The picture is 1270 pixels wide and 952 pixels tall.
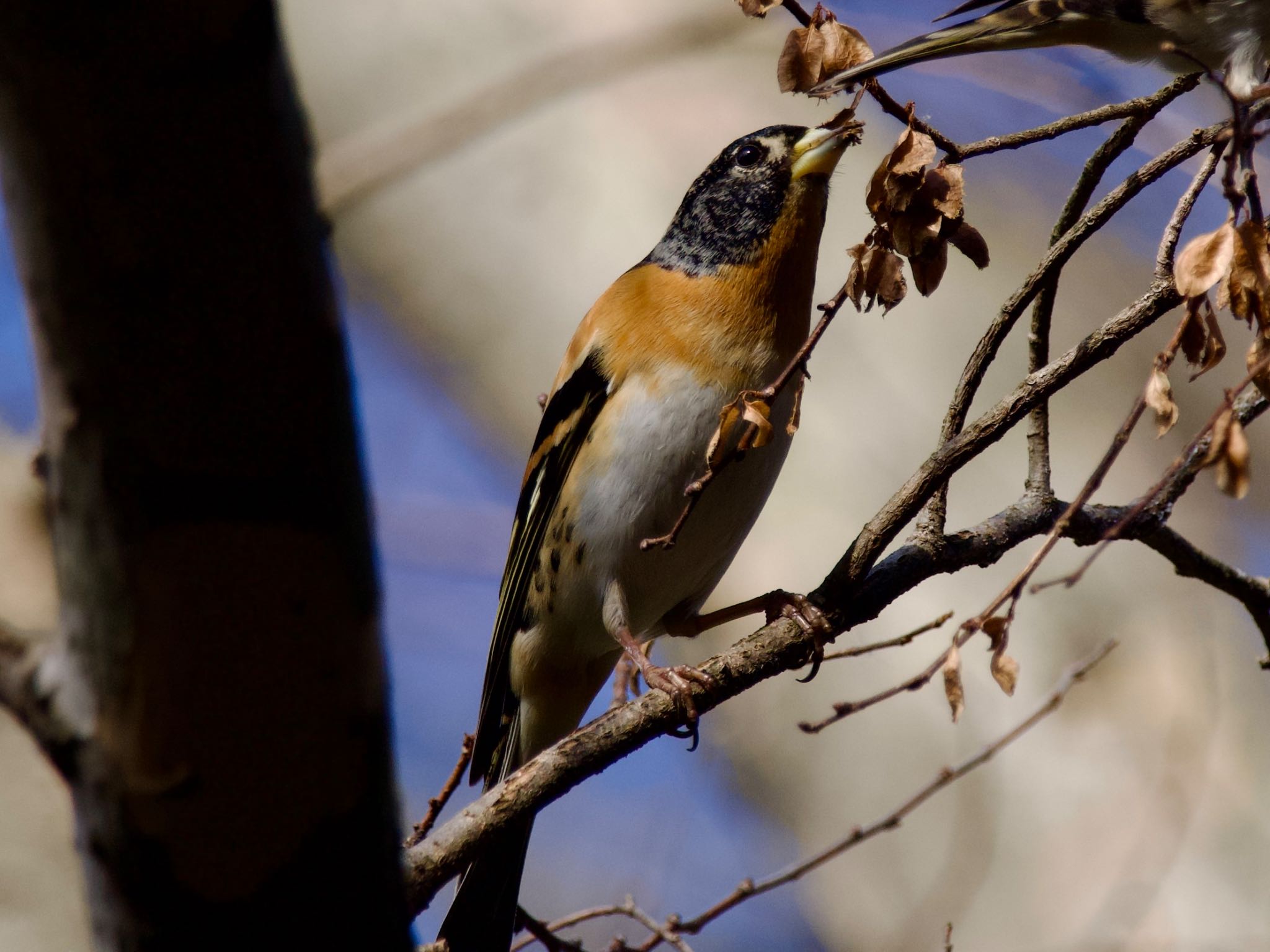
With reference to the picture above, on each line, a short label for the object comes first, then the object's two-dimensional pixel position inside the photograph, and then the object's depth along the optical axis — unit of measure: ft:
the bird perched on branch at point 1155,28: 16.97
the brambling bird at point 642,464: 19.51
